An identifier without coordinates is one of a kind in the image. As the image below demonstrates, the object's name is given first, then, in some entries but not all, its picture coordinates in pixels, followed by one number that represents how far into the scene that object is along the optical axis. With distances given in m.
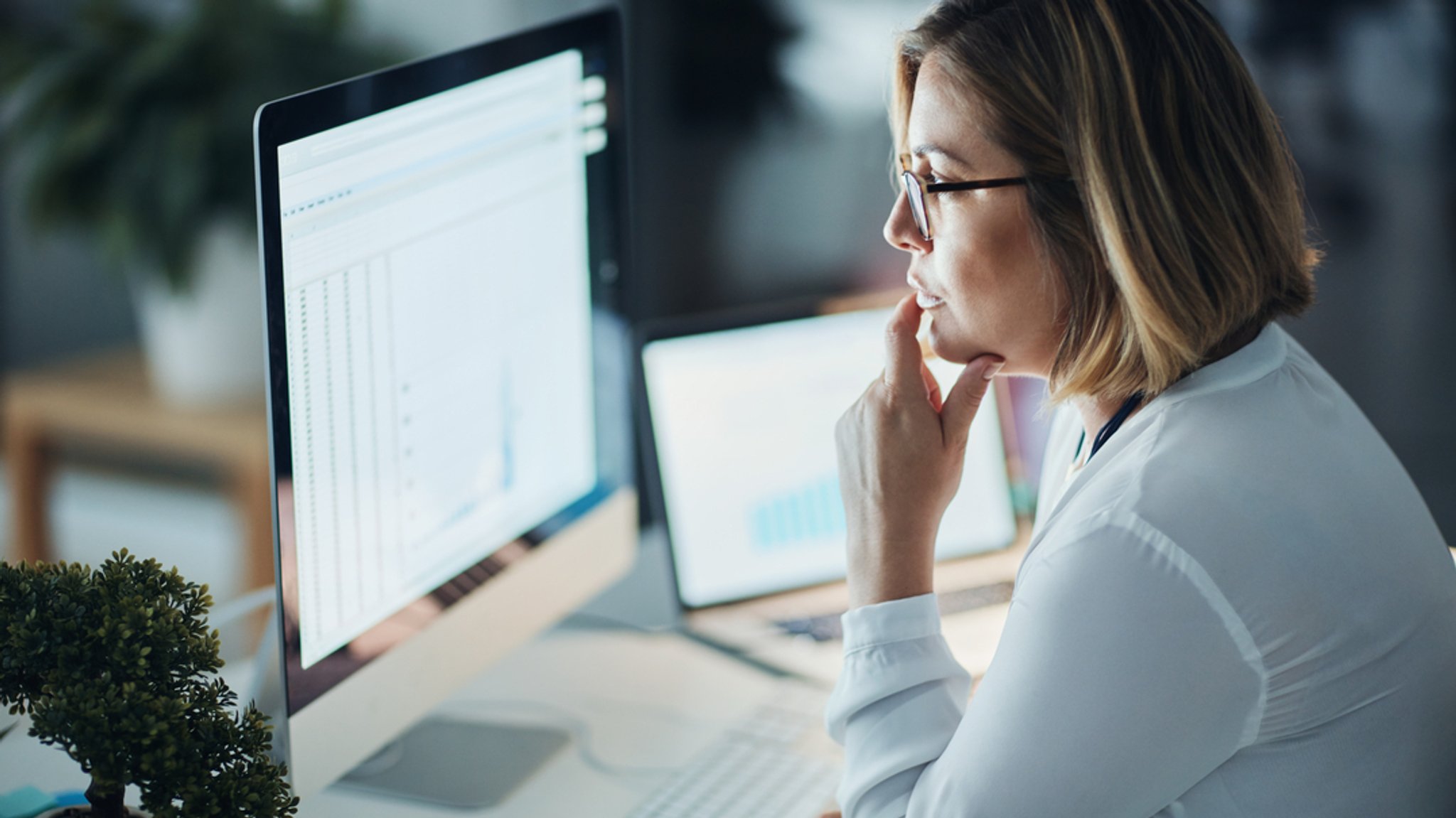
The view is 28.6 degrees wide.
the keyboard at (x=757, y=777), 1.65
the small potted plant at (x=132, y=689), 1.36
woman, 1.44
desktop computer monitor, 1.51
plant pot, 2.69
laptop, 1.89
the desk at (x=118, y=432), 2.68
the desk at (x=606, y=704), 1.67
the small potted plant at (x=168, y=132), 2.61
